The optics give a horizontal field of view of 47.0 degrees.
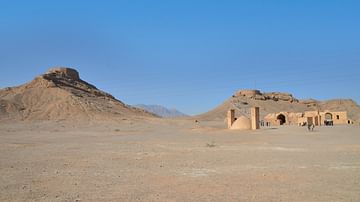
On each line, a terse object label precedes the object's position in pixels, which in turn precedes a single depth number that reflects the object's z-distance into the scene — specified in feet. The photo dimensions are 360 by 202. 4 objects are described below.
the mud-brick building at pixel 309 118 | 191.31
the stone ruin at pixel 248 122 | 143.33
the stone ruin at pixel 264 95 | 398.85
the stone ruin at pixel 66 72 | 362.92
